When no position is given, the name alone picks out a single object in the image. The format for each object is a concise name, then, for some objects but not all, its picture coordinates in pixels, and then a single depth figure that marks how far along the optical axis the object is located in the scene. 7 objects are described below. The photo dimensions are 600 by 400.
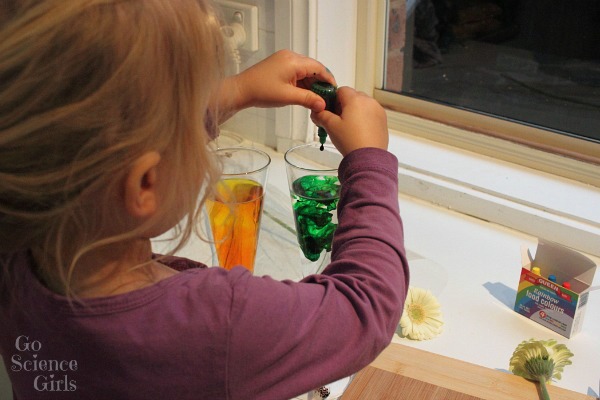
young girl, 0.50
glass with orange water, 0.86
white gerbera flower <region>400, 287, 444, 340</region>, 0.89
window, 1.13
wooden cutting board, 0.79
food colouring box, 0.87
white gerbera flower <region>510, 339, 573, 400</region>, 0.79
